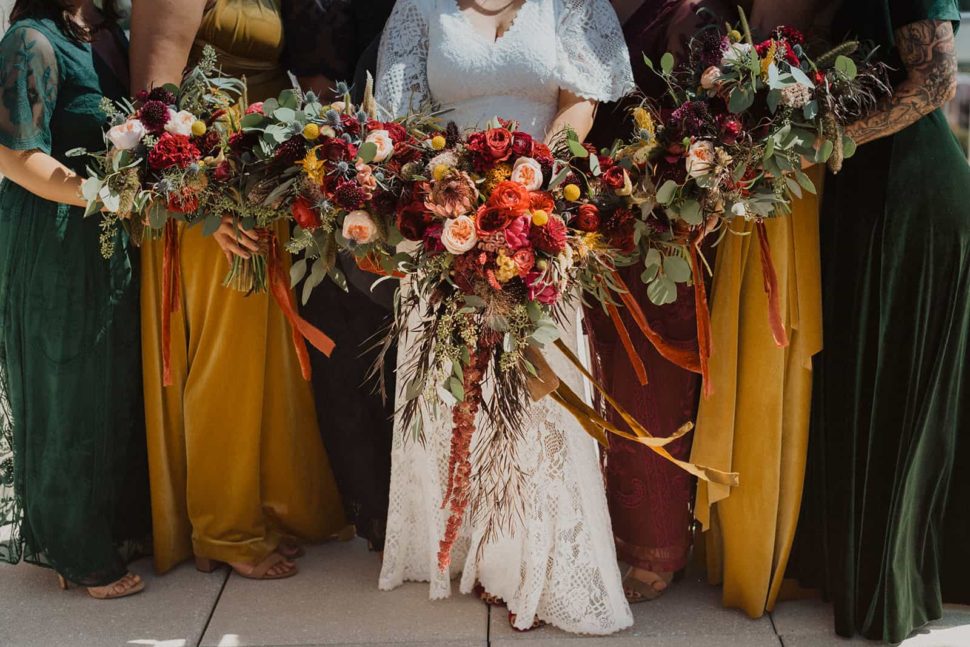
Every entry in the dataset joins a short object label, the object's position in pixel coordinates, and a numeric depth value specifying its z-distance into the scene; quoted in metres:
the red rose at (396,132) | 2.89
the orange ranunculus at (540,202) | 2.68
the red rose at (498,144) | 2.74
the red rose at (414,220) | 2.76
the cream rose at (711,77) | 2.89
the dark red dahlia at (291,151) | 2.87
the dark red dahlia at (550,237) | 2.61
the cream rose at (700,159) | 2.81
